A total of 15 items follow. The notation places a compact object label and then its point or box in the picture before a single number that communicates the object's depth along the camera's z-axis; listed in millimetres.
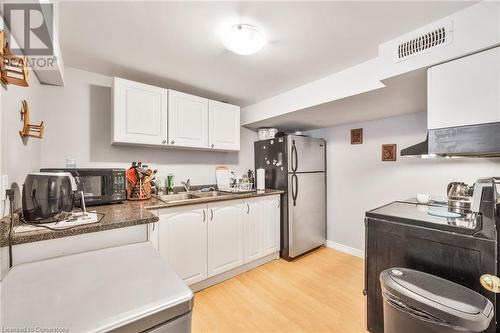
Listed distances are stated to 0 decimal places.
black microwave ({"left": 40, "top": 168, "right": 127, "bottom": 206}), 1735
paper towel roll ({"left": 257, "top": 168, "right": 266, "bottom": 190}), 3073
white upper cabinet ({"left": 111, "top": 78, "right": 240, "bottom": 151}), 2016
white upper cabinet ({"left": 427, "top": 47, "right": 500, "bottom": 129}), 1222
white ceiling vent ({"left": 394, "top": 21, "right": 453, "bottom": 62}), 1329
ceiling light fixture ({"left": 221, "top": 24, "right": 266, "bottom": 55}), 1438
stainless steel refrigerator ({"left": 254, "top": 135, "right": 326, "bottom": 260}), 2859
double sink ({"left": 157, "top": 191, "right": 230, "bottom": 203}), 2444
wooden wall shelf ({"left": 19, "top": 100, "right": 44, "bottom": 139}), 1365
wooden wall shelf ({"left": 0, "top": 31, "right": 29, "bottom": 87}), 1016
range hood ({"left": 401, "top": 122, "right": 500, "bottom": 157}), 1234
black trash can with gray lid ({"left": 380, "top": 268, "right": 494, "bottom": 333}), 937
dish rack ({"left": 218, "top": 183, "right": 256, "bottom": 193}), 2767
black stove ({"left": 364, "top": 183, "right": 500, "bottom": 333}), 1152
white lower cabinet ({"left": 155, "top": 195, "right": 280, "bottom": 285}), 1944
